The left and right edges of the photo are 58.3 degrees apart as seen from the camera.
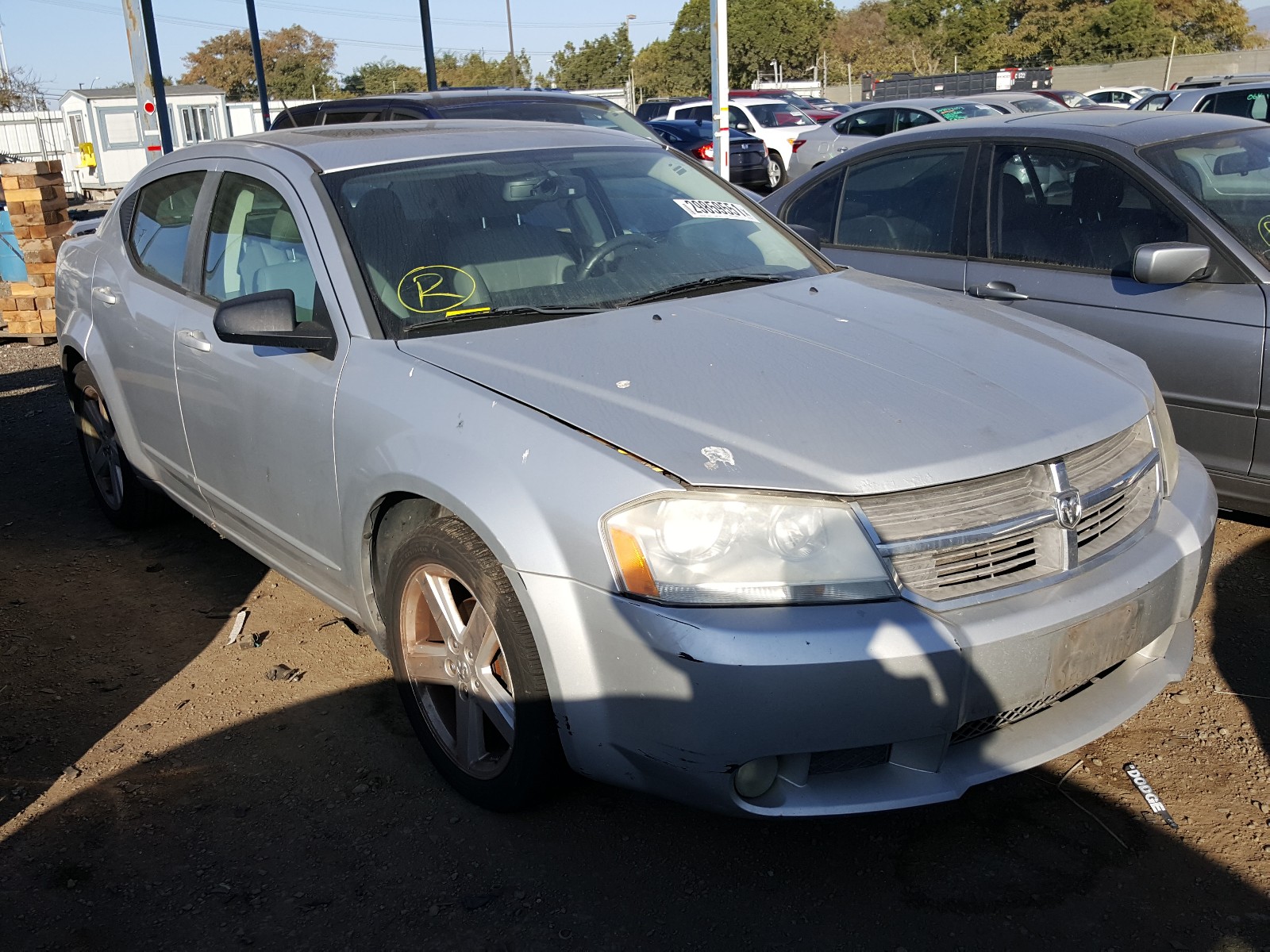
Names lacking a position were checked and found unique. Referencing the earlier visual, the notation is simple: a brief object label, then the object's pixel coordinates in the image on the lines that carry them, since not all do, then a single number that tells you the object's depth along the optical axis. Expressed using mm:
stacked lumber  9805
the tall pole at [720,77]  9938
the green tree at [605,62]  86312
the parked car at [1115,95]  27897
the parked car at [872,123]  16219
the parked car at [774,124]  20797
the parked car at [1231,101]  11698
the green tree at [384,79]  75375
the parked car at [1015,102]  17108
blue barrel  10750
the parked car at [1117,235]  4082
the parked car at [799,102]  28188
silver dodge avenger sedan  2314
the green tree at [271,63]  76250
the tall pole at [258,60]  22375
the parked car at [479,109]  7742
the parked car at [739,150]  18266
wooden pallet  9961
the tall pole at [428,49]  16797
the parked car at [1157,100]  14141
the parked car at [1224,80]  13136
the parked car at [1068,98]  21981
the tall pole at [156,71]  14625
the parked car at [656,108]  28125
